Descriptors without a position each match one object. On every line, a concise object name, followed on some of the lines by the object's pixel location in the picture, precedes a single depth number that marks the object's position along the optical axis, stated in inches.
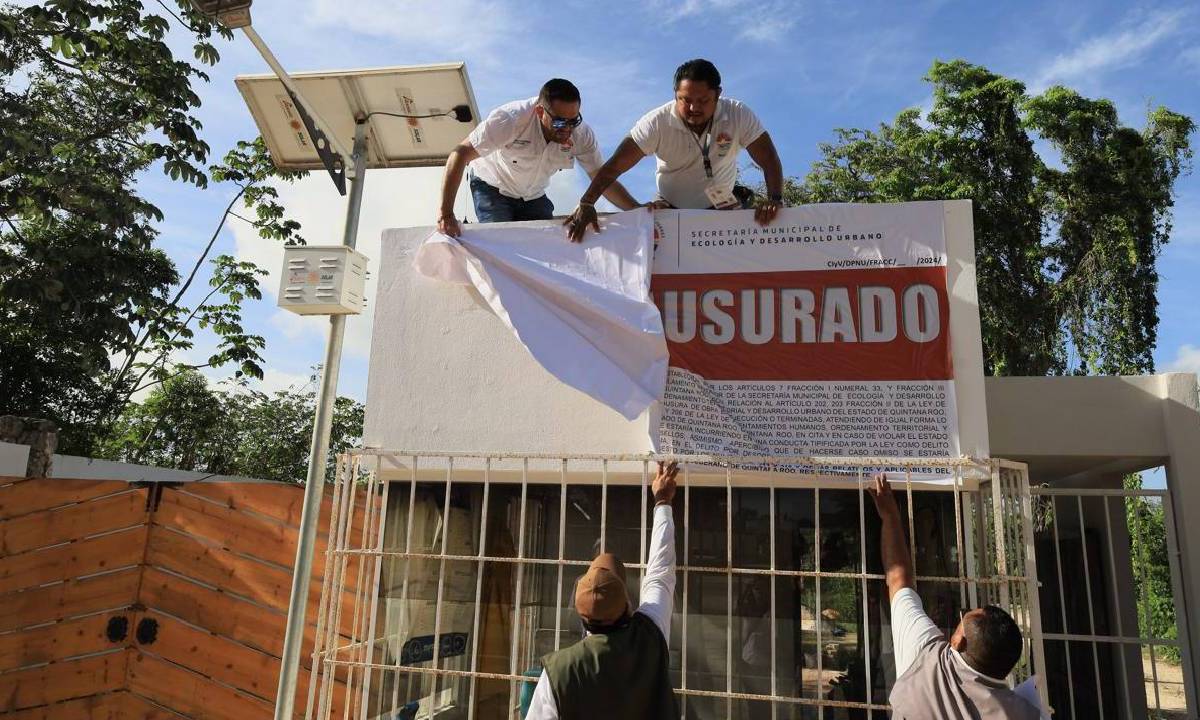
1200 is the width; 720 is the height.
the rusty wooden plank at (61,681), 190.7
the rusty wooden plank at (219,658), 185.6
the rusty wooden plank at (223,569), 189.5
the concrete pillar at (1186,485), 224.8
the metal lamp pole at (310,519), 150.6
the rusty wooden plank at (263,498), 192.5
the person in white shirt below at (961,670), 104.7
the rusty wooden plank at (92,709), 188.7
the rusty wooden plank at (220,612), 187.3
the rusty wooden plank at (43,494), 201.6
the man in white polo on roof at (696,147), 173.9
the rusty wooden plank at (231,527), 191.8
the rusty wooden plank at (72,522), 198.7
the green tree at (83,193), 421.4
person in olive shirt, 104.3
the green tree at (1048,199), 550.0
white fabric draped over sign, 156.2
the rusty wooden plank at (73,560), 197.2
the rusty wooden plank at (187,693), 185.2
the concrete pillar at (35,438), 284.7
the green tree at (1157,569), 534.0
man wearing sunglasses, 185.6
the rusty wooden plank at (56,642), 193.2
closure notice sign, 152.7
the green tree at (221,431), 679.7
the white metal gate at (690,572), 143.8
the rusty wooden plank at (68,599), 194.9
